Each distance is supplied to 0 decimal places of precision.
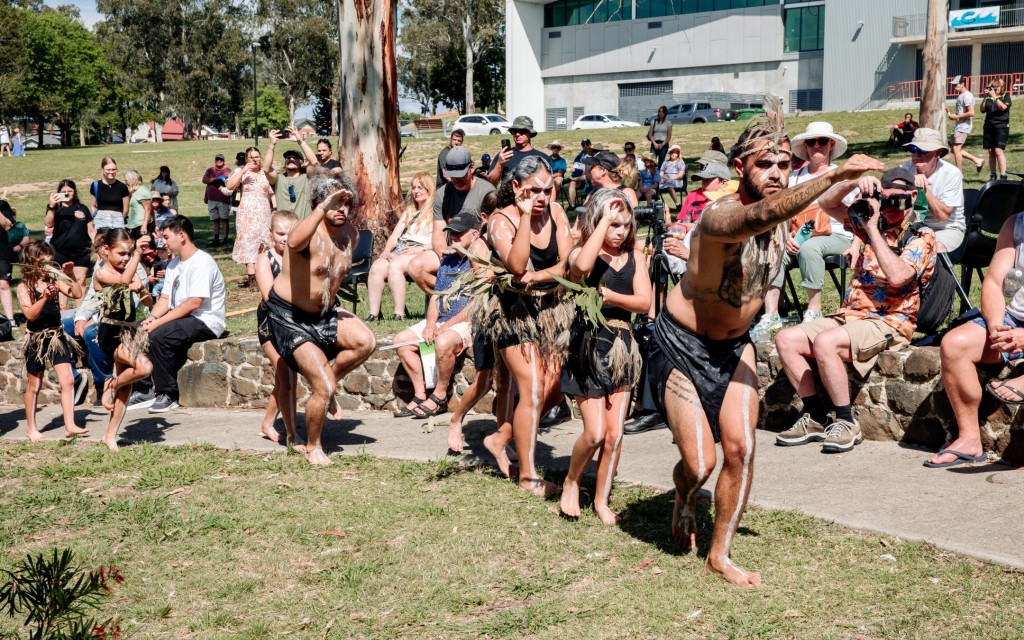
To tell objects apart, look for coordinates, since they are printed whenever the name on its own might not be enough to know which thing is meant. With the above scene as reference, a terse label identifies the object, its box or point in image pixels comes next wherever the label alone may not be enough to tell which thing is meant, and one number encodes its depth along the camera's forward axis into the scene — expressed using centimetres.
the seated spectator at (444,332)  751
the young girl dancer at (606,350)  517
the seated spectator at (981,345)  554
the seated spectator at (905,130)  1931
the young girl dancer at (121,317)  736
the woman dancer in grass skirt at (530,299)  531
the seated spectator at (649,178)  1509
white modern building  4434
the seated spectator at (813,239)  736
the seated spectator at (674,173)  1619
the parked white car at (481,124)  4634
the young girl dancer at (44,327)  771
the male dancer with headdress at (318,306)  634
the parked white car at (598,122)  4581
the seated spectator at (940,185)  729
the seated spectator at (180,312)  838
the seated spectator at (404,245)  968
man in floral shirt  613
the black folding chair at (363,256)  1045
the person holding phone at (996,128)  1578
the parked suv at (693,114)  4294
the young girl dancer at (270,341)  707
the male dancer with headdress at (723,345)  407
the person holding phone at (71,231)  1307
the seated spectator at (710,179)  867
